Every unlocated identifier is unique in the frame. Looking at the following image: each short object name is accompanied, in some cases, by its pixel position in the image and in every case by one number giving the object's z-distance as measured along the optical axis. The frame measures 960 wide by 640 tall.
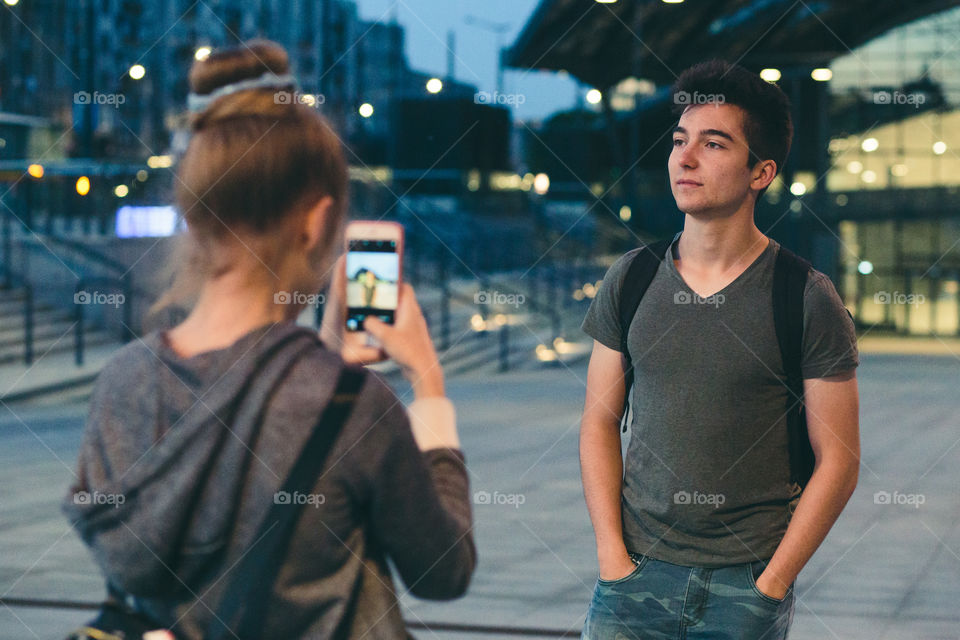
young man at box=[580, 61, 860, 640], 2.49
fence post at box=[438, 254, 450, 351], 18.09
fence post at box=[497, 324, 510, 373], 17.78
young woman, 1.53
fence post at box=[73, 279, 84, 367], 13.77
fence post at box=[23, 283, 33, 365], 13.45
